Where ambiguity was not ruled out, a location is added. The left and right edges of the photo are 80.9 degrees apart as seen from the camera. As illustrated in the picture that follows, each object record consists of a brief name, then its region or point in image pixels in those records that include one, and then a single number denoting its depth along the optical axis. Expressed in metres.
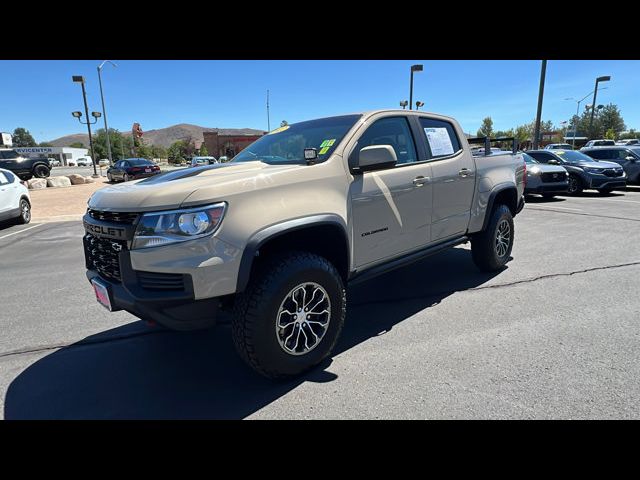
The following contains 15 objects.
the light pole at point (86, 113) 25.89
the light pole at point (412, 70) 21.67
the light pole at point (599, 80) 32.10
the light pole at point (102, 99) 27.48
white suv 8.88
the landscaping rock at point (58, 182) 20.83
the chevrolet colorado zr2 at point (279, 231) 2.18
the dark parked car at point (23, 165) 23.37
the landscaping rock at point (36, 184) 19.73
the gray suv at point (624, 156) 14.55
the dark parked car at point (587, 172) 12.71
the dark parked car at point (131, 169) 22.58
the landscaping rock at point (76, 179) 22.50
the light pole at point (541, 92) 17.08
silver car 11.69
